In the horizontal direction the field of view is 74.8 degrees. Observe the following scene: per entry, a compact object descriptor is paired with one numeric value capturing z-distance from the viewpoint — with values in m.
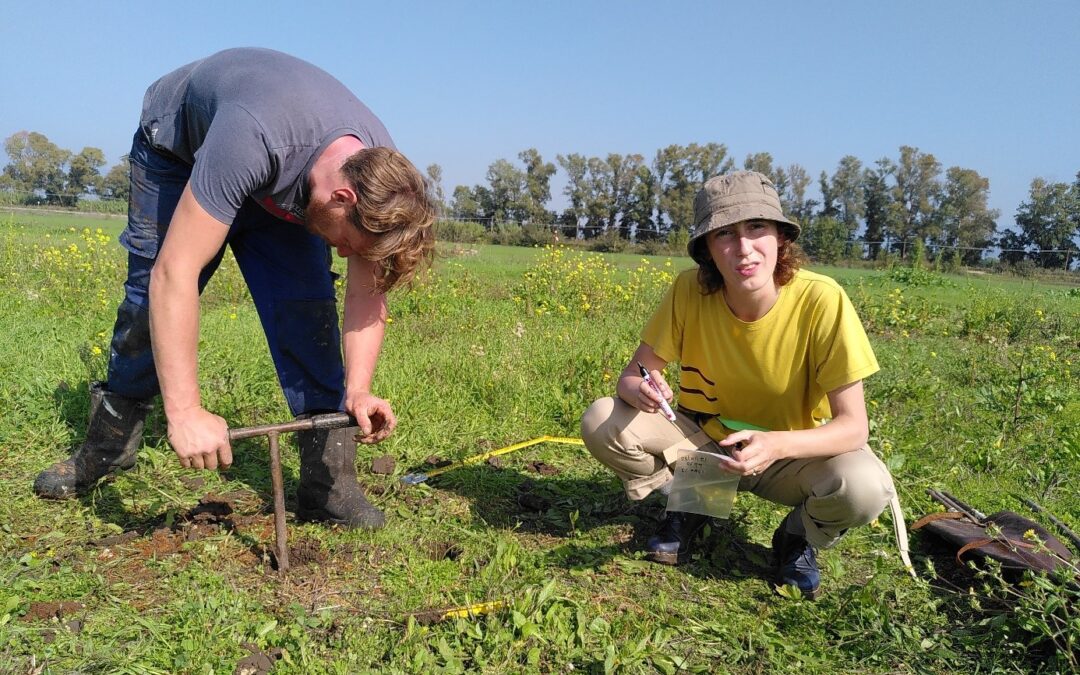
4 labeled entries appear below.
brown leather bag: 2.43
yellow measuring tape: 3.31
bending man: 1.94
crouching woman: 2.33
